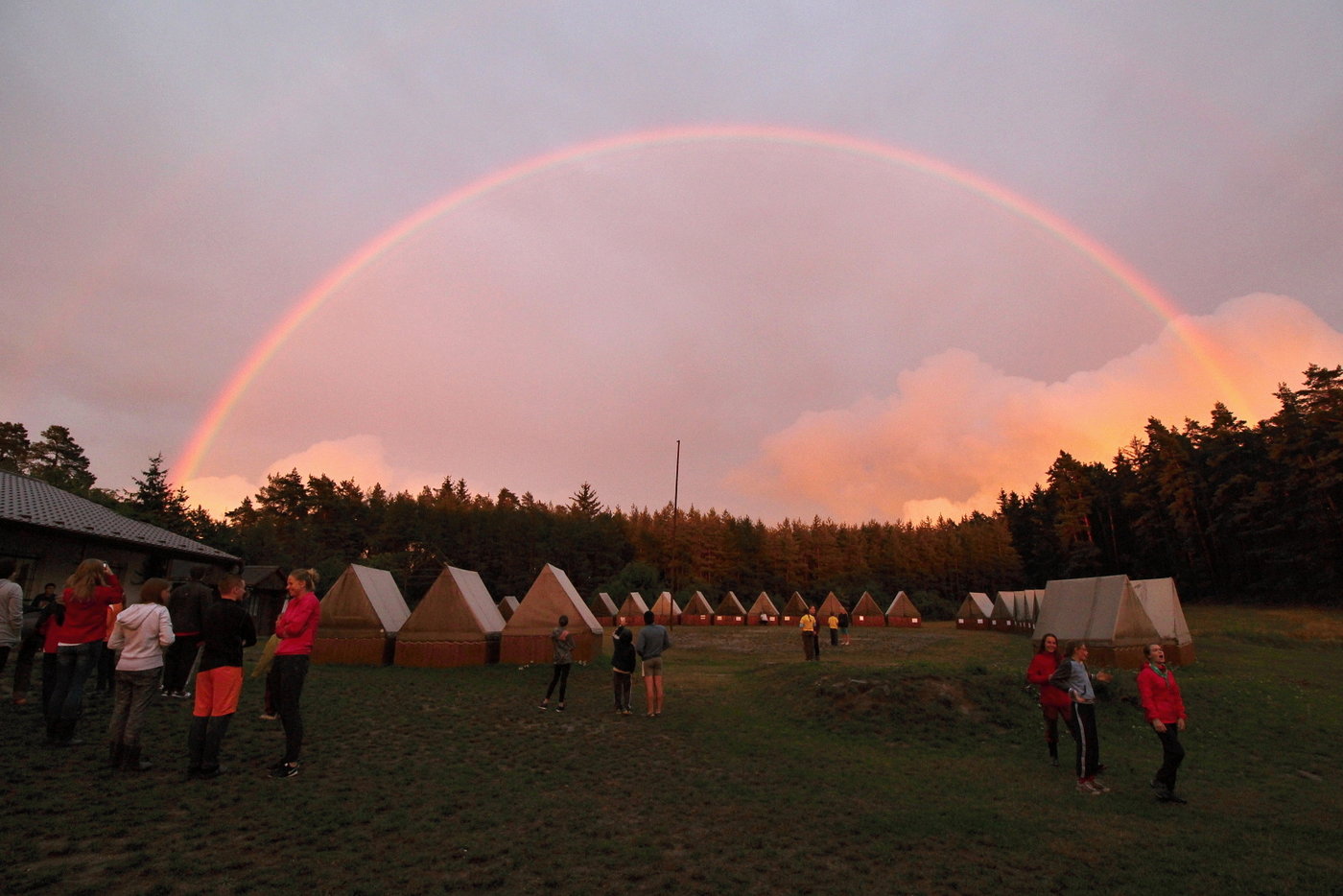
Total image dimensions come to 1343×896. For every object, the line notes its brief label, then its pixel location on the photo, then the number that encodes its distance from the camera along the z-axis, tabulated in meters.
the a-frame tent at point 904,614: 61.28
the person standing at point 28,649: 9.75
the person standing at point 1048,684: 9.83
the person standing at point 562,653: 13.62
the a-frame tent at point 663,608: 60.75
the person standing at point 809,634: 23.92
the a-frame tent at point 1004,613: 48.72
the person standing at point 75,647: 7.96
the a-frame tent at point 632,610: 61.88
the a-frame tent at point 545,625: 21.02
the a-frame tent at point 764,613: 65.96
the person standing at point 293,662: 7.47
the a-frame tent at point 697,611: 66.99
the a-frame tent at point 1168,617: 23.78
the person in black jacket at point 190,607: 8.57
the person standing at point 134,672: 7.07
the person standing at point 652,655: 13.31
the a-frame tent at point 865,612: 64.25
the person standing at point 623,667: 13.19
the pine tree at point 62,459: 55.12
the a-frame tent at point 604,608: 59.81
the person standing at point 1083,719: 9.03
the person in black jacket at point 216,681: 6.97
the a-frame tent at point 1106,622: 21.70
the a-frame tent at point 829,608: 55.38
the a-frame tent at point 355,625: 20.05
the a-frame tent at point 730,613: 67.19
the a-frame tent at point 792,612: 68.75
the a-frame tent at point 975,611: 56.81
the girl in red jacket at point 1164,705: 8.32
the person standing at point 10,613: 8.88
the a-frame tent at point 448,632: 20.06
